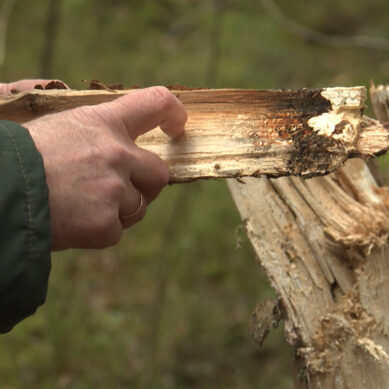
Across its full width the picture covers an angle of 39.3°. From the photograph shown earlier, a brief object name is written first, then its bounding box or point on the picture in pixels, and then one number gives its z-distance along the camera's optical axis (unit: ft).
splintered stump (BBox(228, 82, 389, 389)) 4.97
